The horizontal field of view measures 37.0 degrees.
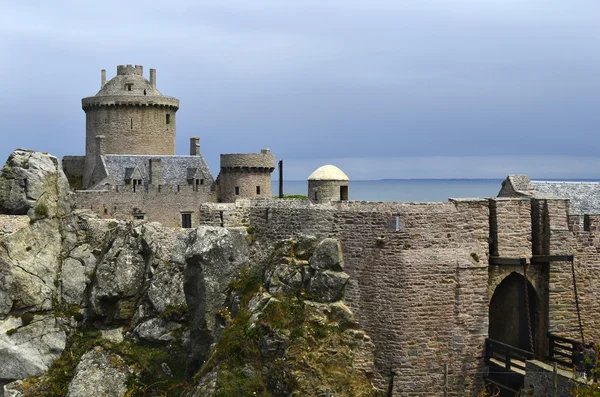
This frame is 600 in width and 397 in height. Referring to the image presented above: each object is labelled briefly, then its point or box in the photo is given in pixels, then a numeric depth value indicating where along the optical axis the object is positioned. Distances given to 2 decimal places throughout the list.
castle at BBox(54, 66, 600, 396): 27.11
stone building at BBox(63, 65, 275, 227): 56.38
